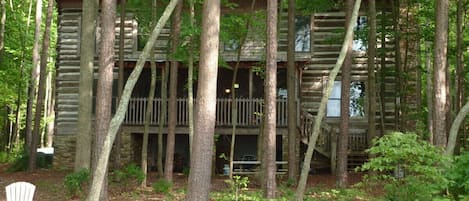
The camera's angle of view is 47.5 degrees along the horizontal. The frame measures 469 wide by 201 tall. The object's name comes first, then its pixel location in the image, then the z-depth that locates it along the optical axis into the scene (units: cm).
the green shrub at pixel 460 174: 1059
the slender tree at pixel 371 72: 1606
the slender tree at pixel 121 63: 1745
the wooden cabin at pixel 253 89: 2100
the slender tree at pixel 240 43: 1677
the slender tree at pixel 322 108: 1221
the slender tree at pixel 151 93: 1636
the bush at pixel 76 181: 1340
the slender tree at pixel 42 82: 2112
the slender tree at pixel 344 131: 1457
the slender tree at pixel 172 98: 1529
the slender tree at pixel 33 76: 2303
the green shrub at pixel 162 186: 1445
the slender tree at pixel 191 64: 1500
